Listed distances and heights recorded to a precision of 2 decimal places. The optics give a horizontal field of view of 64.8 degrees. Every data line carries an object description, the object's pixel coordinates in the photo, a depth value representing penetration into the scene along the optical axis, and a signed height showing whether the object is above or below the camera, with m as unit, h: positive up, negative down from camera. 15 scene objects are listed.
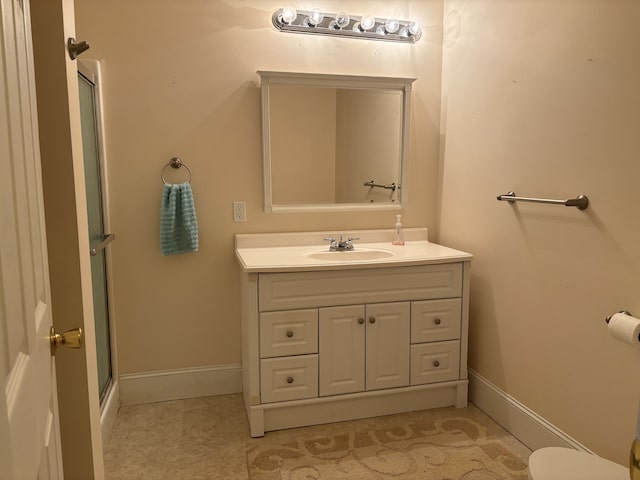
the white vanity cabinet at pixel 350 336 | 2.27 -0.77
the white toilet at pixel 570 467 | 1.54 -0.92
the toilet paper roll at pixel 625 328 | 1.59 -0.50
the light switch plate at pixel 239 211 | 2.65 -0.21
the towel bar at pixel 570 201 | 1.86 -0.12
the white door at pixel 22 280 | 0.64 -0.16
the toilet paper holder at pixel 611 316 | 1.70 -0.49
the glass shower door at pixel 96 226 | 2.12 -0.25
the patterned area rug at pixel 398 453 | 2.04 -1.21
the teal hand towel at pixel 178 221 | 2.48 -0.25
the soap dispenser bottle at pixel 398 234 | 2.80 -0.35
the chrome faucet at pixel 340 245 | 2.65 -0.39
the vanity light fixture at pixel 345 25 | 2.56 +0.75
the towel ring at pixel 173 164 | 2.54 +0.03
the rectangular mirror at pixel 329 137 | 2.63 +0.18
